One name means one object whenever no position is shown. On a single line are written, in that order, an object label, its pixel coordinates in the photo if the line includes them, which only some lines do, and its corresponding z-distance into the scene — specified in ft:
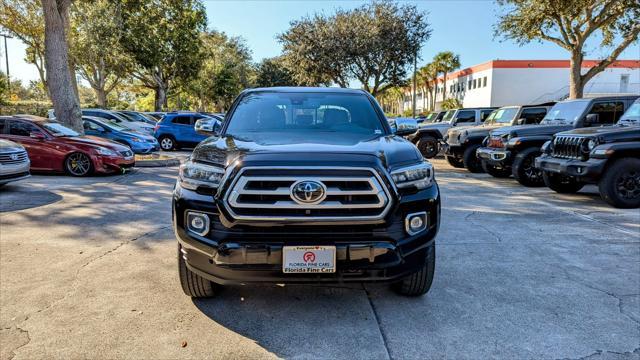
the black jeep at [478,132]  39.22
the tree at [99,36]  86.07
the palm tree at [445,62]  183.11
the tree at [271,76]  163.01
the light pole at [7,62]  135.17
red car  33.55
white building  136.36
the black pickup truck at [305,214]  9.36
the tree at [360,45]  93.86
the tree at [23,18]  91.04
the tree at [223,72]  147.33
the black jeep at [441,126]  49.15
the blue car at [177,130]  59.26
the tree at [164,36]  88.22
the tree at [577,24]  57.98
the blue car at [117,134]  46.73
